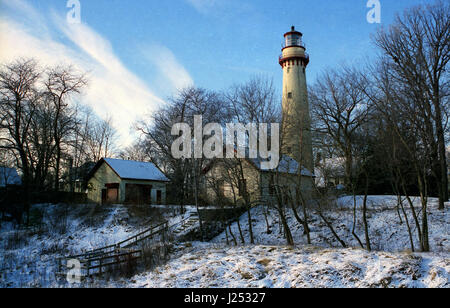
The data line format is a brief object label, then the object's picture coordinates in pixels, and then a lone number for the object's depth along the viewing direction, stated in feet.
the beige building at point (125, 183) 85.30
